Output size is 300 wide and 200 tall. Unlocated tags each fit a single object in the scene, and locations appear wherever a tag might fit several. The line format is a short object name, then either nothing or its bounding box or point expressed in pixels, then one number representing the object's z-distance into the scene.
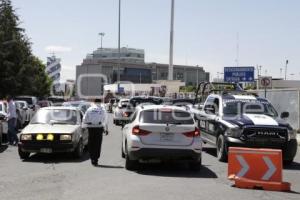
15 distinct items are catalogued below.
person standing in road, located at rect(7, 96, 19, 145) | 20.22
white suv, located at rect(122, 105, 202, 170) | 13.16
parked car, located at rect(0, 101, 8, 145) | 19.52
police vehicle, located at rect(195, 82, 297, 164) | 15.02
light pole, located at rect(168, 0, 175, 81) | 60.41
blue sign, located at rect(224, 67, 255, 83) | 43.88
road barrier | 11.23
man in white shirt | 14.48
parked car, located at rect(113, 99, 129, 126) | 34.69
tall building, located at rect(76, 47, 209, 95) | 165.50
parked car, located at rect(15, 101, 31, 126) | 29.30
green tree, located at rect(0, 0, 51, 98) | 39.97
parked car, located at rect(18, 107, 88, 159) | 15.02
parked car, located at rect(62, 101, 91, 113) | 30.19
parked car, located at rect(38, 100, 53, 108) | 43.31
